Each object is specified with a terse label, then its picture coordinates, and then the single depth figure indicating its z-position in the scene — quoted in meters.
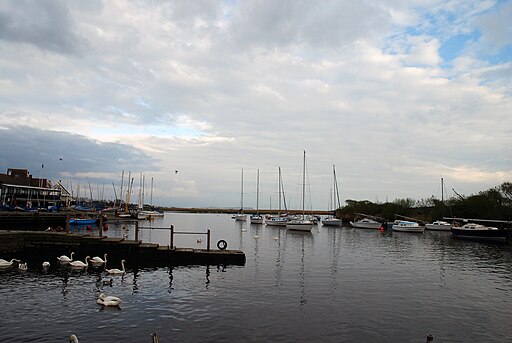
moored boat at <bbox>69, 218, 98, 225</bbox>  70.94
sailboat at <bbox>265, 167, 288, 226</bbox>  93.32
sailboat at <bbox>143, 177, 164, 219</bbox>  116.71
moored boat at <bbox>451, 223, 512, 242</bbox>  61.31
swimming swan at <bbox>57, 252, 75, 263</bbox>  26.61
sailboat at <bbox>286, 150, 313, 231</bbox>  79.06
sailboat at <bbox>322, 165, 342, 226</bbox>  103.44
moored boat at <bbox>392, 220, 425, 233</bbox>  81.62
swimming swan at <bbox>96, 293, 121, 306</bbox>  17.08
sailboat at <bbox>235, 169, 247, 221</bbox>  122.62
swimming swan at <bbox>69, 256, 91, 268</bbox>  25.41
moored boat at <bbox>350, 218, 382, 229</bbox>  94.93
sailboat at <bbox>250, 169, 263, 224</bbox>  106.31
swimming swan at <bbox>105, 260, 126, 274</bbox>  23.70
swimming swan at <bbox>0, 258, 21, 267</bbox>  24.47
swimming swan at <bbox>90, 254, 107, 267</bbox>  26.59
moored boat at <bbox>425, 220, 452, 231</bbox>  87.19
